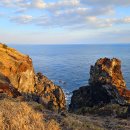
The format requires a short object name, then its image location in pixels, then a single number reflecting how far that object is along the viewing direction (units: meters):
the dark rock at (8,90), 15.62
